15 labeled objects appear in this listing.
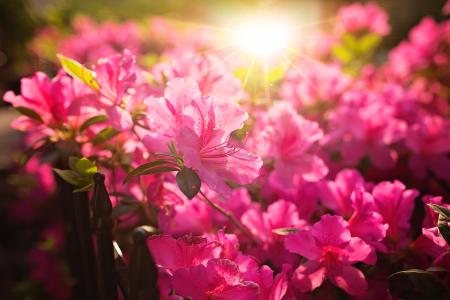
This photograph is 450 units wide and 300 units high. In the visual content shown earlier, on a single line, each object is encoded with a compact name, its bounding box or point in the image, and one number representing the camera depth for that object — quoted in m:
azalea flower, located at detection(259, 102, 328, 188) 0.53
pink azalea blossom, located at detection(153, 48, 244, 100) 0.54
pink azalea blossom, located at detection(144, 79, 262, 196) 0.42
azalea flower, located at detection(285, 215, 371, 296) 0.43
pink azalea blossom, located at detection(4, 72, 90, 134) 0.51
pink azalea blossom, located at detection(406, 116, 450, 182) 0.64
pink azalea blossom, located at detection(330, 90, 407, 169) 0.64
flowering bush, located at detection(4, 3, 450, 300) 0.42
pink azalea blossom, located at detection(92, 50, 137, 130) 0.47
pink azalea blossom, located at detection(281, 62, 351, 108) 0.79
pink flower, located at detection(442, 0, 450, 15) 1.04
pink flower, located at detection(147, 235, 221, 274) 0.41
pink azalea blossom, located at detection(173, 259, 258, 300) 0.40
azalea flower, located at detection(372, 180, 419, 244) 0.47
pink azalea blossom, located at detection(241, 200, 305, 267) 0.49
